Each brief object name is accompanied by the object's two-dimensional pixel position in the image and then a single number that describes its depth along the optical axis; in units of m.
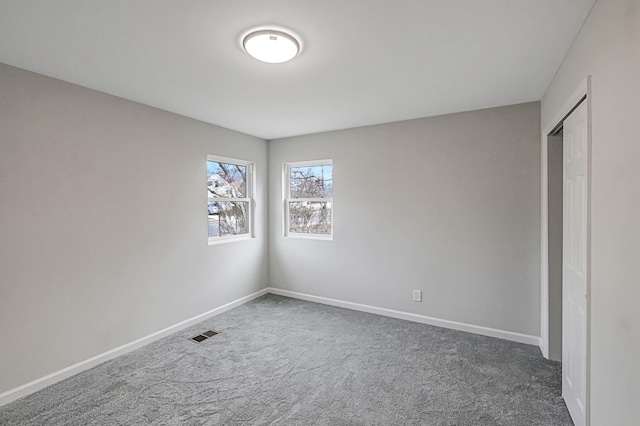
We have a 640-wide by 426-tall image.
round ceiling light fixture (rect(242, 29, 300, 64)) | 1.82
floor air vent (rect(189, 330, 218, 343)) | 3.21
